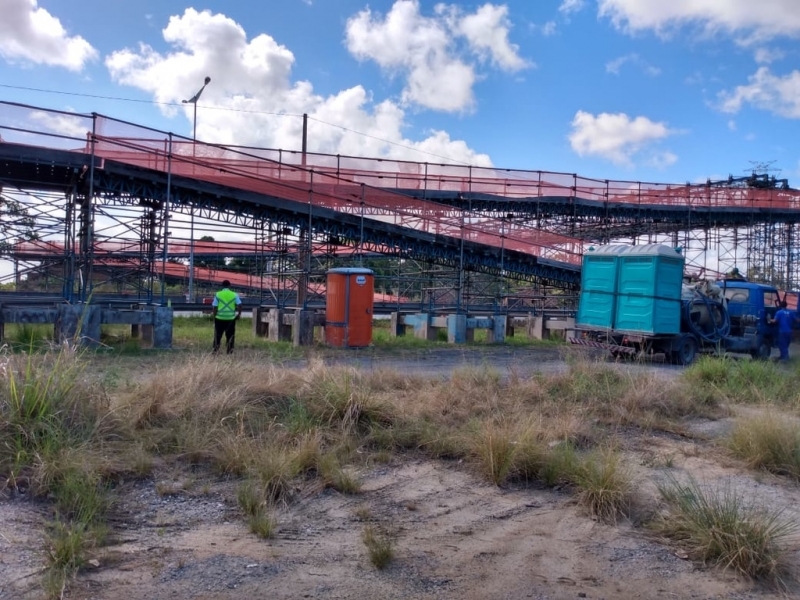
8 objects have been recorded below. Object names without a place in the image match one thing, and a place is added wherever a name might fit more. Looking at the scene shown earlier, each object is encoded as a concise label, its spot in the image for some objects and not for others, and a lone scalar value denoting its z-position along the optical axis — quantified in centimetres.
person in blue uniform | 1823
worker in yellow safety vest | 1374
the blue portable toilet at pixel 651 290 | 1581
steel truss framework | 1636
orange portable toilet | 1689
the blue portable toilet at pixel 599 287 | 1673
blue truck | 1592
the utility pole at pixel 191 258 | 1713
